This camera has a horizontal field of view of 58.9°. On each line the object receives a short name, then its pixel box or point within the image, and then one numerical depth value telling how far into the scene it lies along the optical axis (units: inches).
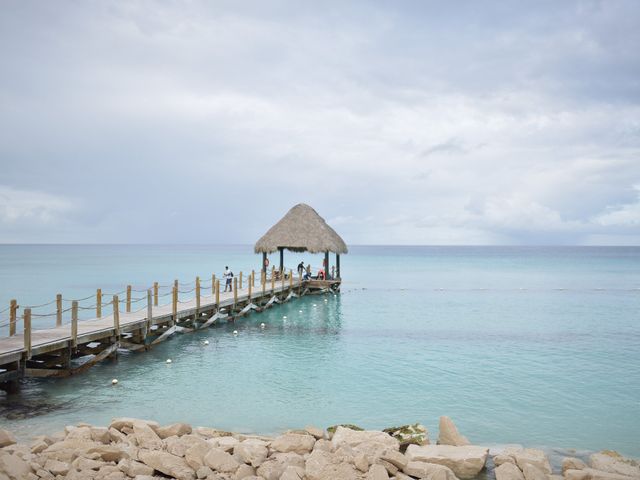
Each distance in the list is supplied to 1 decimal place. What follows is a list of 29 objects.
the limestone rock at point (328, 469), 272.1
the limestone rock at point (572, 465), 313.0
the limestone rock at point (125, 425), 342.0
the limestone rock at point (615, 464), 297.2
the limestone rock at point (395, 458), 292.5
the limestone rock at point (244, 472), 282.0
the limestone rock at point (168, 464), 281.1
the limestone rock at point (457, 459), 308.5
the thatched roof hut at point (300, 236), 1192.2
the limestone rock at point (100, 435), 321.4
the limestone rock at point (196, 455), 290.7
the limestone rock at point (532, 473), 291.0
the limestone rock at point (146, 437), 318.7
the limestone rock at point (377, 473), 273.0
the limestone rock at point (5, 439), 308.5
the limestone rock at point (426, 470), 280.2
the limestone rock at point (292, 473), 268.2
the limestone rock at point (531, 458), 305.0
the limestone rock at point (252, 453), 298.8
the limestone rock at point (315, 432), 343.6
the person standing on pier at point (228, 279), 1012.5
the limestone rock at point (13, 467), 256.7
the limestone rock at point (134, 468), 276.5
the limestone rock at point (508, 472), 292.4
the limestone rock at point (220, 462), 288.7
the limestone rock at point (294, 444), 316.2
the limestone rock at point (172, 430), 335.3
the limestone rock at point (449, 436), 340.8
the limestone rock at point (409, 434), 339.3
